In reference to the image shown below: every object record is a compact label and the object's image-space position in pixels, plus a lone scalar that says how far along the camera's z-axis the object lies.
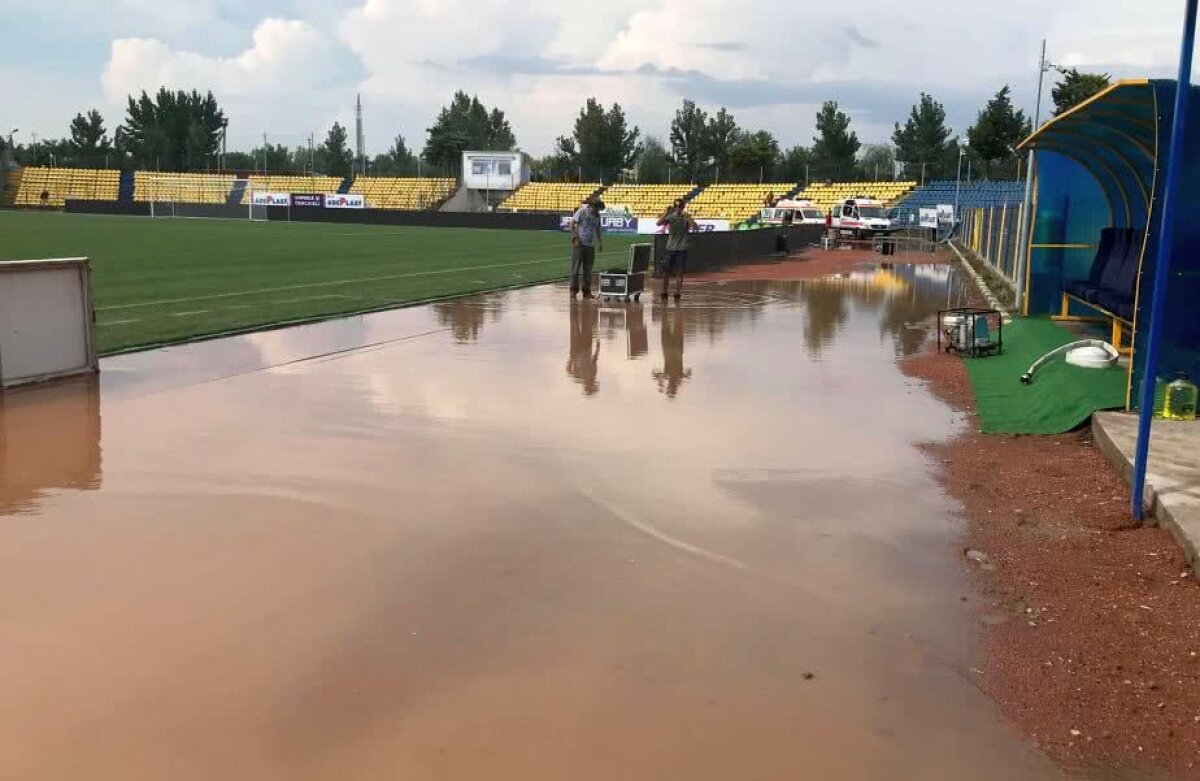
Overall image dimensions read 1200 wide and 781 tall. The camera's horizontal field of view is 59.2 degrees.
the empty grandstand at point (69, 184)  98.10
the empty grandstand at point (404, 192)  89.31
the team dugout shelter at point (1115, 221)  9.11
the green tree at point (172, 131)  119.25
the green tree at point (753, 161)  93.88
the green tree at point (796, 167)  89.20
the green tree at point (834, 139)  99.94
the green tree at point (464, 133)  119.25
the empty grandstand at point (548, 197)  85.31
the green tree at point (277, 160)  135.75
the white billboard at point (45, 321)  9.98
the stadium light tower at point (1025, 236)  18.20
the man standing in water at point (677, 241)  20.19
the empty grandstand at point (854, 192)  77.00
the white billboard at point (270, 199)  83.15
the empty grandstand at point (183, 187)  94.19
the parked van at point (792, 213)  64.62
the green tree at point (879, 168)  87.50
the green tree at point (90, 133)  132.00
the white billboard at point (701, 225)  64.56
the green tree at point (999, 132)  79.69
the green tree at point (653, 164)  101.94
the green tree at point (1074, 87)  65.88
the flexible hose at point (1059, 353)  10.86
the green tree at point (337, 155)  135.50
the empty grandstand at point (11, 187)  97.38
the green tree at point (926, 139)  98.69
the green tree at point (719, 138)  109.69
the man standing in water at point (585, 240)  19.81
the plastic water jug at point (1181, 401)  8.59
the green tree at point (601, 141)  109.94
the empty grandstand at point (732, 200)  78.12
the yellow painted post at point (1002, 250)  26.80
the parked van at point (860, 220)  55.34
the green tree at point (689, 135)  110.81
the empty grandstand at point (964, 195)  69.69
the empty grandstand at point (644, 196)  81.56
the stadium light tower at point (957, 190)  69.06
